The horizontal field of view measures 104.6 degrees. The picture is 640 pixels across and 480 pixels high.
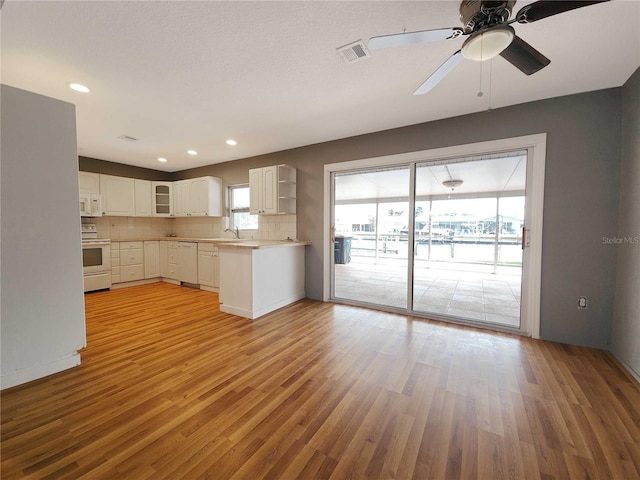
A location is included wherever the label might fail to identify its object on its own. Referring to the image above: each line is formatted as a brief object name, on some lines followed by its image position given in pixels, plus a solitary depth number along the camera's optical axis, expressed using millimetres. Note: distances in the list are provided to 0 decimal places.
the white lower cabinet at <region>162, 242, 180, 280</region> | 5316
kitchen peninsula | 3312
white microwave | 4637
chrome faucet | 5238
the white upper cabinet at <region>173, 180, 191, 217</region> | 5566
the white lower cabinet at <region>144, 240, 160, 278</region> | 5375
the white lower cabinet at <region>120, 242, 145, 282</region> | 5008
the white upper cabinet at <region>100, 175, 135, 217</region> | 4992
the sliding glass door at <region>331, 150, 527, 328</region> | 3500
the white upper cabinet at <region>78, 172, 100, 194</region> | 4684
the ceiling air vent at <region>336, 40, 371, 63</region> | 1844
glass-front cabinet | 5770
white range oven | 4484
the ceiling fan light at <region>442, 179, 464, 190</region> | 5367
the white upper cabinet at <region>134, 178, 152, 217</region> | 5468
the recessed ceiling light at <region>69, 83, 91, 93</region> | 2394
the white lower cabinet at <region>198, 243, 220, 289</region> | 4719
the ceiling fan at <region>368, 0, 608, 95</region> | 1218
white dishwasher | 5008
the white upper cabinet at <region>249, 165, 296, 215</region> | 4133
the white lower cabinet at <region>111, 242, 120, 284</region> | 4857
